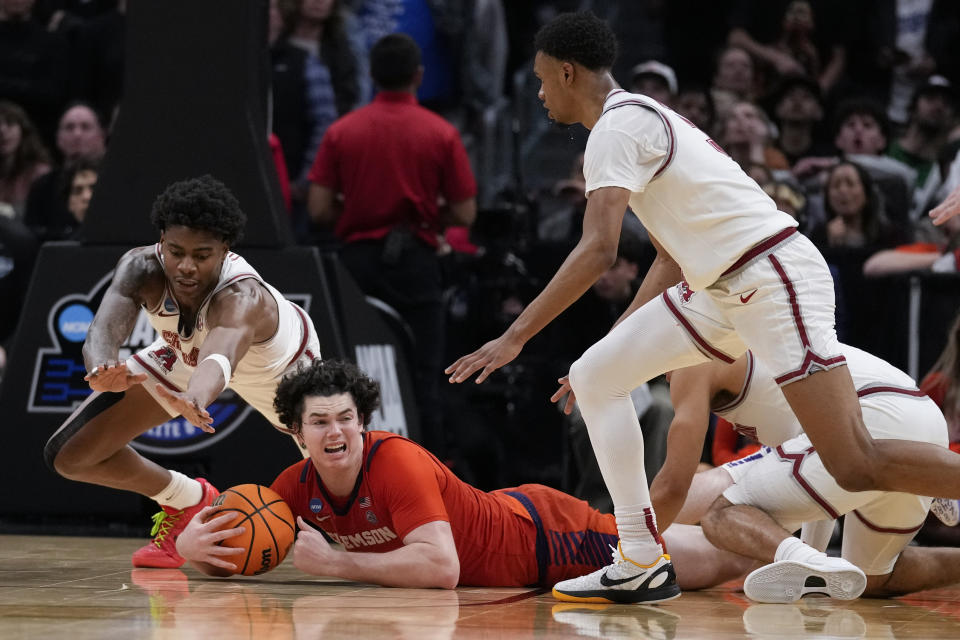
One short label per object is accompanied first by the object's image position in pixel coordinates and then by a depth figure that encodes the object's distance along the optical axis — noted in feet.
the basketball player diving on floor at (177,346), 35.78
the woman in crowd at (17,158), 67.31
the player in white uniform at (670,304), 31.53
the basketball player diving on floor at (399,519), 33.63
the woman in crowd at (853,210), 59.06
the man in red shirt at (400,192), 56.65
